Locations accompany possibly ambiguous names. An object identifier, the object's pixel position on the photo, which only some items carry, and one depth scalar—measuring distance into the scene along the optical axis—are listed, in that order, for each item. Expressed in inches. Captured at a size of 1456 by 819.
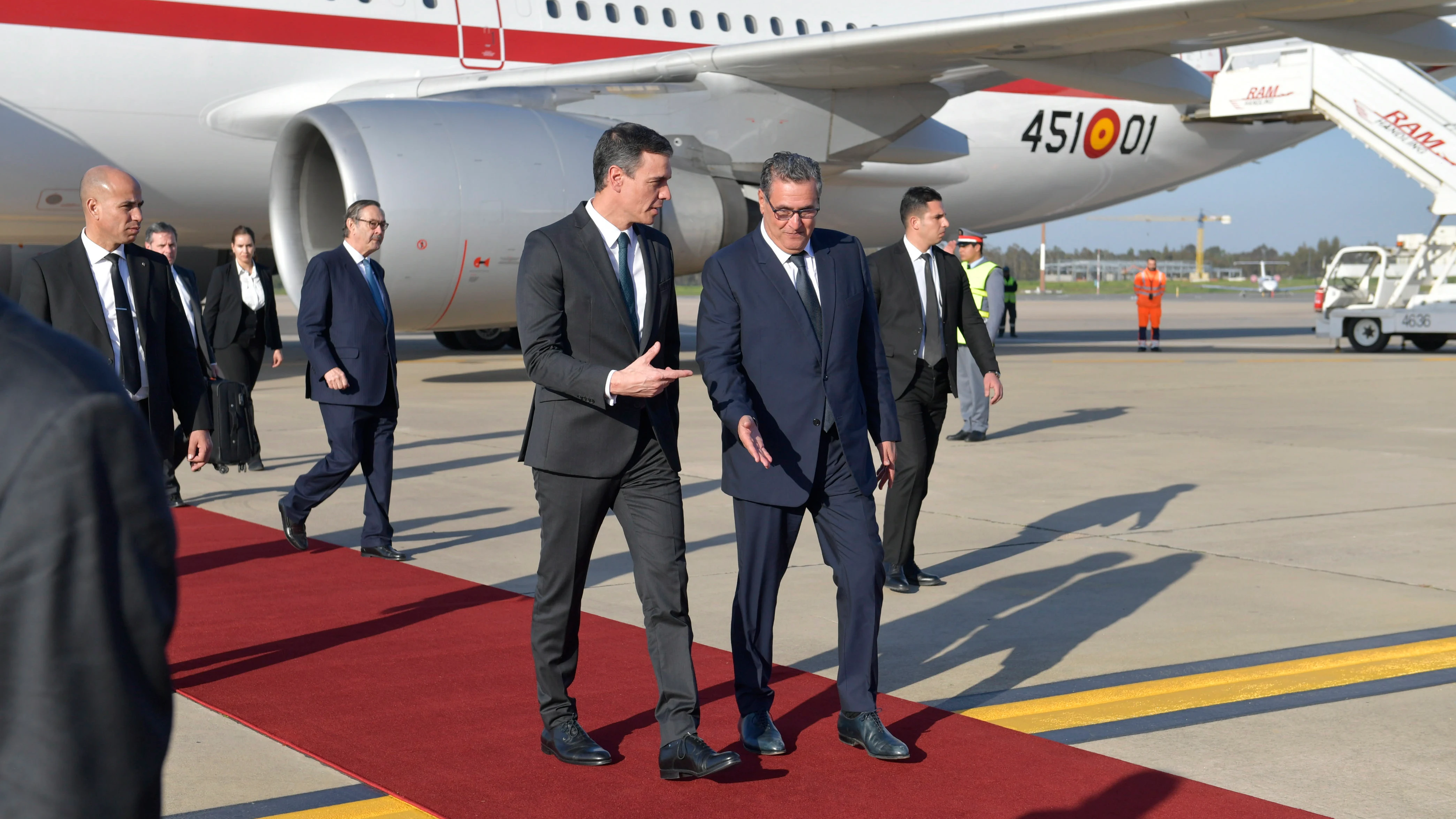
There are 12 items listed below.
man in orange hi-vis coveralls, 727.1
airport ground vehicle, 705.0
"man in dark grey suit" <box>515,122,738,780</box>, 135.7
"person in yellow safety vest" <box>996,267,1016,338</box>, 920.9
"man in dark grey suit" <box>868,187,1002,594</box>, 211.8
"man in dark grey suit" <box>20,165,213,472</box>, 176.4
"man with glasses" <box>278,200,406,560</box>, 235.0
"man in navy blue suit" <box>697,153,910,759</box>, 140.3
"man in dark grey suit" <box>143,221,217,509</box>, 267.3
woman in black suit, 349.7
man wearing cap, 382.3
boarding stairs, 711.1
